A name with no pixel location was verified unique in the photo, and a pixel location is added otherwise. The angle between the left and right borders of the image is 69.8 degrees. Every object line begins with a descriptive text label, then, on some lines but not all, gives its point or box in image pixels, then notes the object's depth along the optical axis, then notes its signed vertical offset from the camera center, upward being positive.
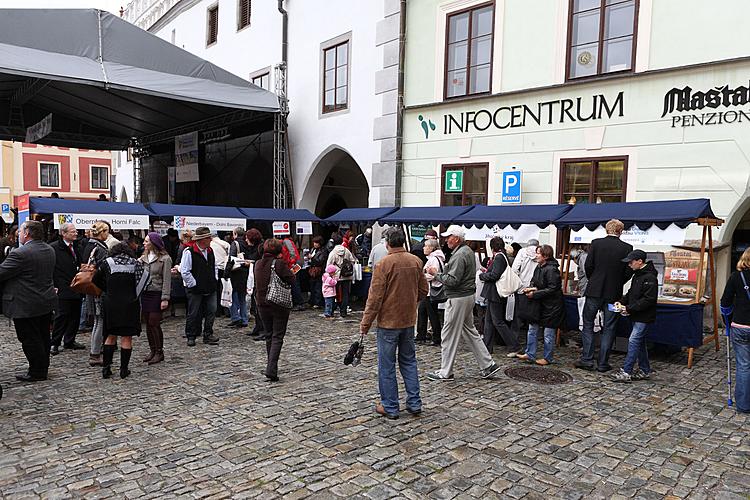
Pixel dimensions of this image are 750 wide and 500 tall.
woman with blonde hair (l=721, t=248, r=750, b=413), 5.29 -1.00
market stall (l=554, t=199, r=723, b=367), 7.21 -0.60
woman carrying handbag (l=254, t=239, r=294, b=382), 6.16 -1.10
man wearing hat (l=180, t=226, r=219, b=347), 7.58 -1.12
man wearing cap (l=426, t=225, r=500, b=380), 6.10 -1.07
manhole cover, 6.47 -2.00
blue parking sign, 11.33 +0.56
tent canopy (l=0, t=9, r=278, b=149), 11.62 +3.16
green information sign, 12.44 +0.72
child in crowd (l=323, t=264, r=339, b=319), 10.61 -1.54
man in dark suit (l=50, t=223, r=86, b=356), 7.27 -1.13
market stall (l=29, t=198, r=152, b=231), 10.11 -0.20
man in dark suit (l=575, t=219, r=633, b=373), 6.66 -0.80
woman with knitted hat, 6.72 -1.11
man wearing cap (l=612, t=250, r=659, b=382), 6.30 -1.02
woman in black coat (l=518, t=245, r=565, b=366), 7.03 -1.13
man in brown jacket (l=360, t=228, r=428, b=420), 5.00 -1.00
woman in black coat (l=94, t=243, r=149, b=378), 6.00 -1.06
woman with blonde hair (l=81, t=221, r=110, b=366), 6.68 -1.41
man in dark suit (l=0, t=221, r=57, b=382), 5.65 -1.00
